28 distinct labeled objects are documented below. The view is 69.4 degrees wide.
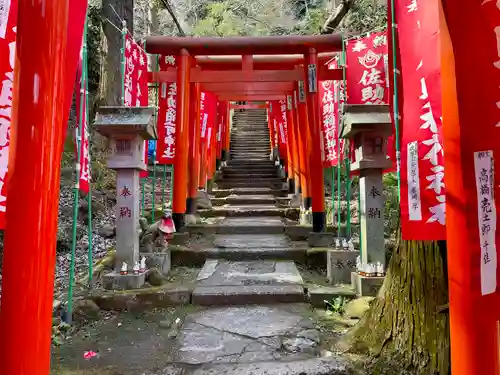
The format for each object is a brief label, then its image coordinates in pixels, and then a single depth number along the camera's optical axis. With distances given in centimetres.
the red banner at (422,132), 239
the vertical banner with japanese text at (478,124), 172
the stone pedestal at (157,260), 530
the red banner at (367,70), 570
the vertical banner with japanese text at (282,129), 1200
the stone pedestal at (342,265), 509
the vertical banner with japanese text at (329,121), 673
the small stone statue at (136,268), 476
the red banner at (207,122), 980
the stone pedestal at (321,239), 661
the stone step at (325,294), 446
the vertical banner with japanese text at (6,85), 187
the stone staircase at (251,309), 302
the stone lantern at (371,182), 443
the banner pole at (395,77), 273
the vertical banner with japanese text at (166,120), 744
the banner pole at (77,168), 370
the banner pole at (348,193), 527
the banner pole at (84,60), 379
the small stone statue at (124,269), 468
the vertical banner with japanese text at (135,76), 561
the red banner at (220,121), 1402
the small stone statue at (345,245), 532
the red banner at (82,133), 382
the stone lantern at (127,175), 469
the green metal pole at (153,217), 732
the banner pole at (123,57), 543
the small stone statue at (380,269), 442
